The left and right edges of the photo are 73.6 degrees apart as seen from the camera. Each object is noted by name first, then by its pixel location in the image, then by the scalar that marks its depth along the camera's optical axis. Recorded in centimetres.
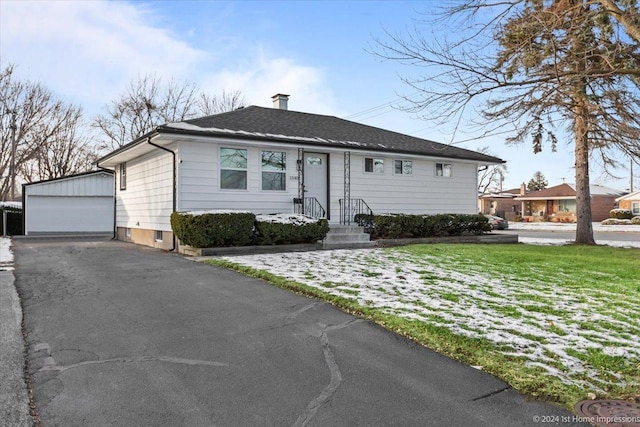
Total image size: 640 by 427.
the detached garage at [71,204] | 2091
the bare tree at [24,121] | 2939
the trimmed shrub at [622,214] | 3912
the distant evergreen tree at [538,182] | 7581
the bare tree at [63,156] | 3384
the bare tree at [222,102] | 3731
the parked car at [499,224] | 2981
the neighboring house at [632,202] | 4118
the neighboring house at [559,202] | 4328
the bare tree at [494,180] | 6144
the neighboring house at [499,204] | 5272
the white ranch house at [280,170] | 1170
